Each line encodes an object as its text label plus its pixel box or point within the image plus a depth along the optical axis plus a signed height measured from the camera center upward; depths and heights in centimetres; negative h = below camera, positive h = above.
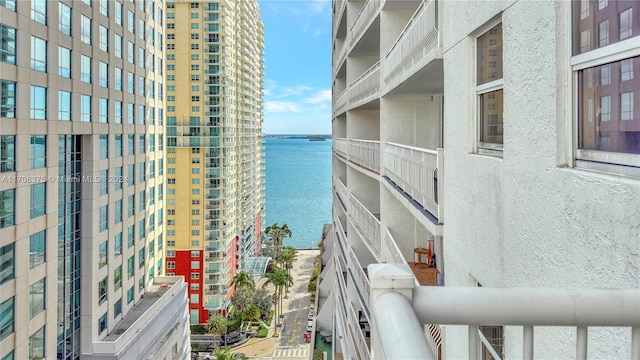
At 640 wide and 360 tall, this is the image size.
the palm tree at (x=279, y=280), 5950 -1502
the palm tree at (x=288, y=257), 7571 -1498
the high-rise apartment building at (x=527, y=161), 225 +8
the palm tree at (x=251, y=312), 5434 -1766
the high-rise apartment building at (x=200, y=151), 5547 +270
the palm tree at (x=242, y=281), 5703 -1436
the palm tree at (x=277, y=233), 8231 -1167
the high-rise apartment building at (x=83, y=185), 1594 -60
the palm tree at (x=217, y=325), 4909 -1744
